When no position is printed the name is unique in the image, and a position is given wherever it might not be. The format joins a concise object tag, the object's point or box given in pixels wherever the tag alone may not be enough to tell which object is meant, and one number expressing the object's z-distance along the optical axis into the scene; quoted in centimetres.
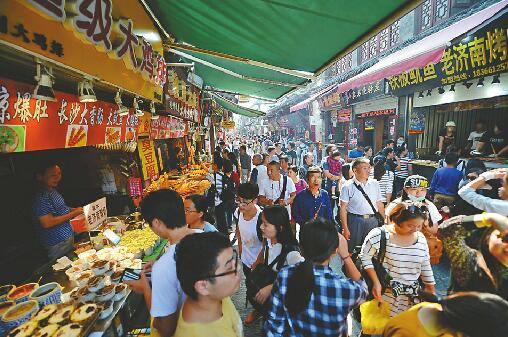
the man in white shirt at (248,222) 369
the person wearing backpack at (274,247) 286
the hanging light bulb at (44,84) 230
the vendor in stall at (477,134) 972
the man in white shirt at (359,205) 465
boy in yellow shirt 166
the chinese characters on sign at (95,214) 419
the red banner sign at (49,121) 222
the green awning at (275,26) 285
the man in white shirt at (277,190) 567
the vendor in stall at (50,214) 374
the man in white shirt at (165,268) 196
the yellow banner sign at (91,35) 179
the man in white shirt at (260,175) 619
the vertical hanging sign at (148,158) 632
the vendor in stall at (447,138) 1072
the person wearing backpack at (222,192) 638
